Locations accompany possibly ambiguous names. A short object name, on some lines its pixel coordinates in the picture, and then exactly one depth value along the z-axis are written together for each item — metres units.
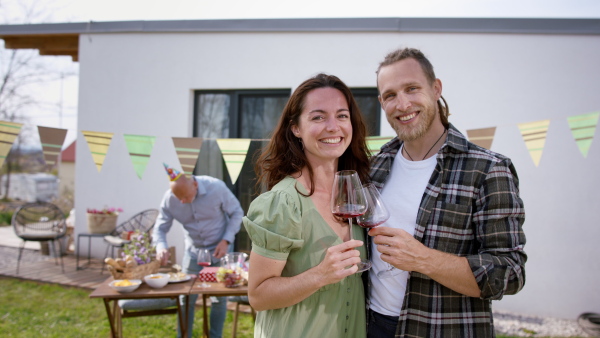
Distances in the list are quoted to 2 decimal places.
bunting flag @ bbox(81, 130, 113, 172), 3.78
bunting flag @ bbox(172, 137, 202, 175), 3.77
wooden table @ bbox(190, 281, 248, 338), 3.27
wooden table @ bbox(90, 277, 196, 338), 3.20
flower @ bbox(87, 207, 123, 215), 6.11
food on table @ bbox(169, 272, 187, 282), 3.56
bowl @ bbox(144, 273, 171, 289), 3.34
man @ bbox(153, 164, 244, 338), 4.12
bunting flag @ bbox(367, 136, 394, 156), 3.67
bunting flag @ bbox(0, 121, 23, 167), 3.42
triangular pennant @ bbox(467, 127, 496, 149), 3.51
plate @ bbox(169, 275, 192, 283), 3.53
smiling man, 1.53
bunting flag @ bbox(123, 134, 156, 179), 3.83
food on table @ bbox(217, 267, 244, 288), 3.37
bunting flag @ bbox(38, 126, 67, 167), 3.53
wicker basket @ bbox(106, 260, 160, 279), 3.46
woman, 1.51
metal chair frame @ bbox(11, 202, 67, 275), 6.46
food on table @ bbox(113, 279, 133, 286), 3.22
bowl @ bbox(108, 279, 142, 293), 3.18
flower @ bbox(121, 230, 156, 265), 3.60
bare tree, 13.30
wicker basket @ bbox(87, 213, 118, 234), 6.07
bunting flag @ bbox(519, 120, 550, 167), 3.40
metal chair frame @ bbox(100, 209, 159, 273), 6.11
